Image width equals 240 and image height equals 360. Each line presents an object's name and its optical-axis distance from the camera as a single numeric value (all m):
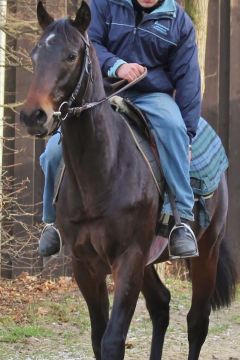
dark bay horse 9.46
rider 11.16
